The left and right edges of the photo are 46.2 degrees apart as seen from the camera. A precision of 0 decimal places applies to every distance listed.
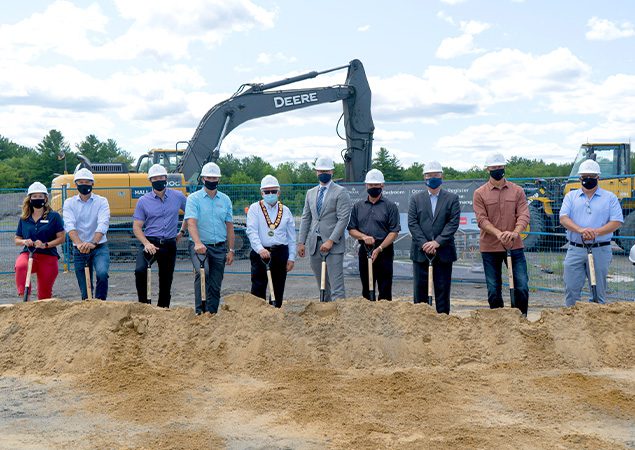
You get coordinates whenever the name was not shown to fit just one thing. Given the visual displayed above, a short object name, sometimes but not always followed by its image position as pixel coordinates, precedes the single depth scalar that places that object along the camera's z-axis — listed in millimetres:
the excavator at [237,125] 17422
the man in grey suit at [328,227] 8922
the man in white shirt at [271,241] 8742
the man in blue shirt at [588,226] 8289
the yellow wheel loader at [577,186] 14039
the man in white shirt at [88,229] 8719
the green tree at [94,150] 58750
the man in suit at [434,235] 8555
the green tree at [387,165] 46062
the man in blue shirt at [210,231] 8633
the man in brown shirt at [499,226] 8344
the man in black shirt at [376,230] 8812
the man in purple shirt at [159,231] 8648
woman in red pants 9055
